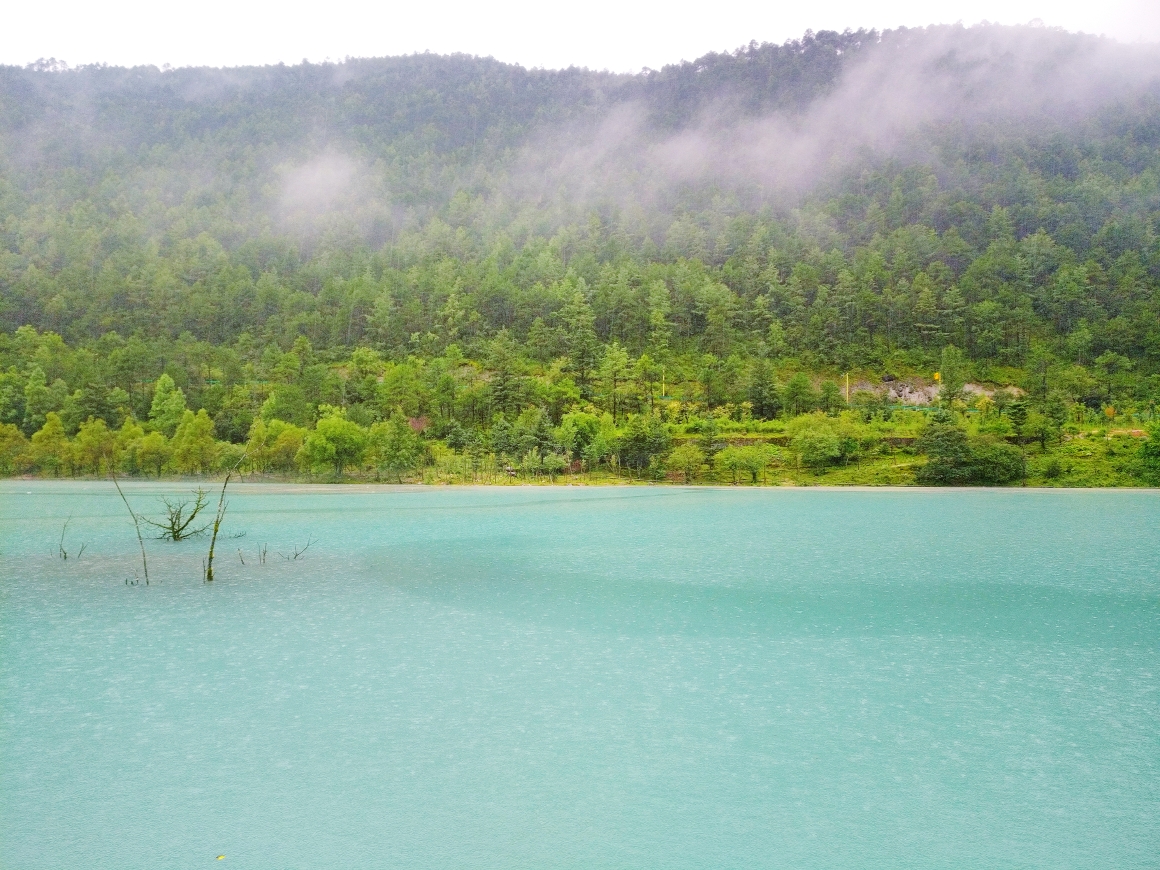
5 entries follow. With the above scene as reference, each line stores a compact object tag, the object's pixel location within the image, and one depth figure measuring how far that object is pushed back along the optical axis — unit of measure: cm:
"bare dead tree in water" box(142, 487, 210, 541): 2364
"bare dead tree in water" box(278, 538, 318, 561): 2192
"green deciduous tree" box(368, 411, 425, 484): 5012
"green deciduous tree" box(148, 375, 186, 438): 5709
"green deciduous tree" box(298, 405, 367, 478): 4734
